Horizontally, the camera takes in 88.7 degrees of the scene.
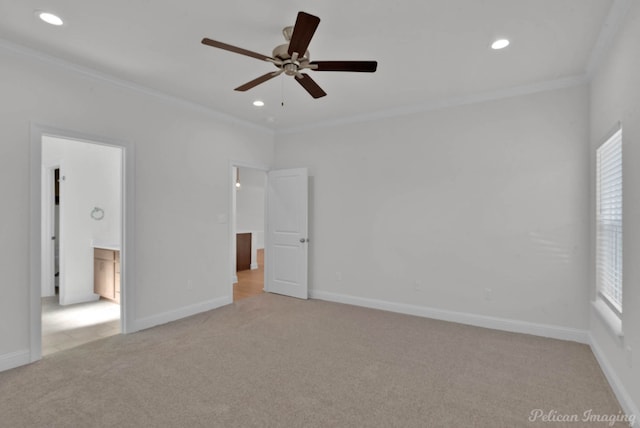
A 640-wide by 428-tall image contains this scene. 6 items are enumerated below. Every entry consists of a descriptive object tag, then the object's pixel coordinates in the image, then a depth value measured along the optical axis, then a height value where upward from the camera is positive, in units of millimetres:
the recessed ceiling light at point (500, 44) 2725 +1432
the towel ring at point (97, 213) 5025 -50
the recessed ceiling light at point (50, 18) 2361 +1418
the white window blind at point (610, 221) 2611 -65
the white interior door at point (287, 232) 5152 -342
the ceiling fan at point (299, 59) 1986 +1079
